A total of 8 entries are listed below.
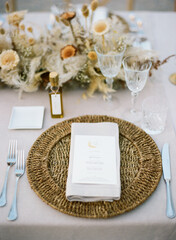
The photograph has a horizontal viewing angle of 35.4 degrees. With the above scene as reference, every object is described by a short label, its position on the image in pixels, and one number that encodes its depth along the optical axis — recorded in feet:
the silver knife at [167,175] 2.86
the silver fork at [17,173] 2.87
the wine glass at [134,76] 3.70
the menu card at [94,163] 2.91
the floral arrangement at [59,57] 4.25
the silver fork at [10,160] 3.01
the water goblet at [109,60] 3.87
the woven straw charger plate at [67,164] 2.86
